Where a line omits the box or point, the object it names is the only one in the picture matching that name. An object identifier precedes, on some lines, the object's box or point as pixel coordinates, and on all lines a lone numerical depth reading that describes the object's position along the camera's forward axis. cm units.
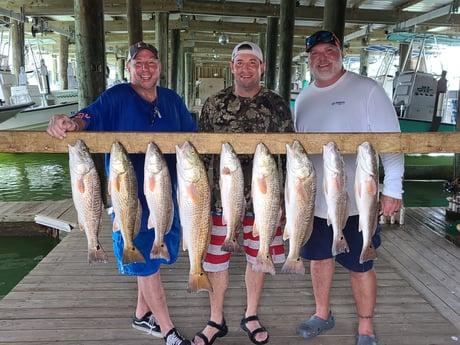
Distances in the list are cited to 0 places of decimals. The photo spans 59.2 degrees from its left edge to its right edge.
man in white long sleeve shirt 257
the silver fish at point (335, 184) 218
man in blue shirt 264
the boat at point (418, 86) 1123
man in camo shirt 274
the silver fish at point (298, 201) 217
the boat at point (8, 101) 1147
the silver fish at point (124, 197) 214
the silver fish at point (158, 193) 213
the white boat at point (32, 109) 1266
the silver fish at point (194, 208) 213
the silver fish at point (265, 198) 217
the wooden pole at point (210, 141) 221
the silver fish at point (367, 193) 220
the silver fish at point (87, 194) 214
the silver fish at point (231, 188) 216
